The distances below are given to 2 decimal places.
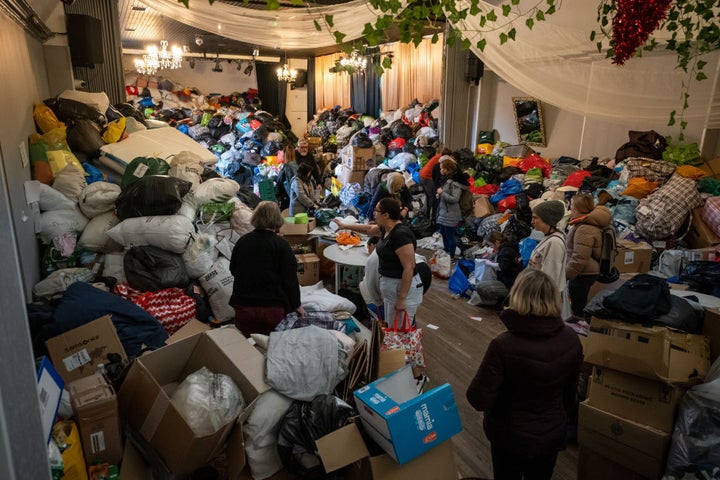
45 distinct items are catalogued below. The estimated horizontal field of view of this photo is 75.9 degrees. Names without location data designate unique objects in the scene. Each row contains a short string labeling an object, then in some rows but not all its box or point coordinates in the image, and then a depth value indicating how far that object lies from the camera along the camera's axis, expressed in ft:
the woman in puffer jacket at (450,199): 18.48
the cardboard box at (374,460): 6.06
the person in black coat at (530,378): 5.61
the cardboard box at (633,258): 13.41
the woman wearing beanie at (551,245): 9.96
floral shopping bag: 9.54
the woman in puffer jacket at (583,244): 10.82
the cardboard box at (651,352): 6.64
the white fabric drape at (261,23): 13.09
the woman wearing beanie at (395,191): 15.14
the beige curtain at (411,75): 28.60
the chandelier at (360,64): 30.99
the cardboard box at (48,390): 4.68
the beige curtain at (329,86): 39.55
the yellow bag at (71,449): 5.31
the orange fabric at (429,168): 21.67
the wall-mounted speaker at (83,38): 15.24
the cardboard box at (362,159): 27.94
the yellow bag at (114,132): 14.34
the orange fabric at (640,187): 15.10
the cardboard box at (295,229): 16.21
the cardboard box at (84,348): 6.99
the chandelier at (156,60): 26.86
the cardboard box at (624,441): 6.73
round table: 13.02
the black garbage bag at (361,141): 27.96
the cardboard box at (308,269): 15.23
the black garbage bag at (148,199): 11.21
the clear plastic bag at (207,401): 6.05
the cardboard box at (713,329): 7.08
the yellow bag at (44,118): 12.57
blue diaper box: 5.76
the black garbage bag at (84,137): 13.37
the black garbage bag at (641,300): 7.06
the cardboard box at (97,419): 5.69
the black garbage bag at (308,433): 6.41
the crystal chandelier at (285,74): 37.37
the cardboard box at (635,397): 6.72
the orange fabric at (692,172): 14.37
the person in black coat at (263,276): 8.75
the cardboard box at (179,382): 5.84
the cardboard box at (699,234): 13.26
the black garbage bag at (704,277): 10.56
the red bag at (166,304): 10.39
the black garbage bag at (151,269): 10.75
